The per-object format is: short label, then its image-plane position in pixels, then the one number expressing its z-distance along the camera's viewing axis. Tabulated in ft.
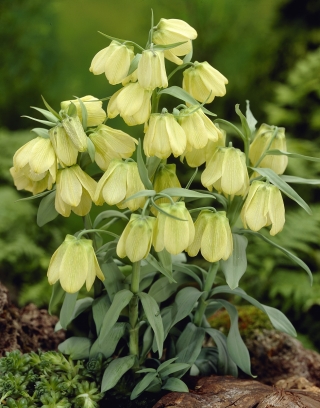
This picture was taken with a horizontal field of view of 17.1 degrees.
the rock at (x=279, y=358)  2.67
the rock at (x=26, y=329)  2.47
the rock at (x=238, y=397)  2.20
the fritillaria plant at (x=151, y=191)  2.03
